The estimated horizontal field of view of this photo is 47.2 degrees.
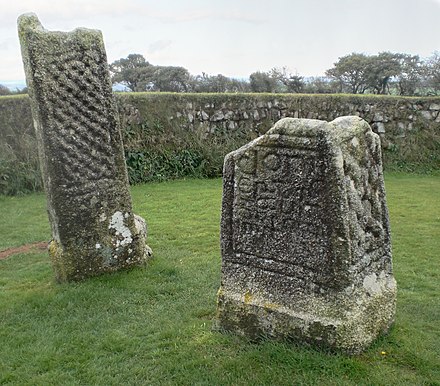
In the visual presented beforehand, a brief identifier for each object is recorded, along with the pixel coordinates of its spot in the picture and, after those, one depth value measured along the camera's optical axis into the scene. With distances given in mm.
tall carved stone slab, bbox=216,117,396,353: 3814
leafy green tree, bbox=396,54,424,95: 22938
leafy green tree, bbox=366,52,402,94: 23891
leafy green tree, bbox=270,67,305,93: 22453
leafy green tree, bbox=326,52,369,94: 24375
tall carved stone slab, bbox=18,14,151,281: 5551
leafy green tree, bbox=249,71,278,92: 22002
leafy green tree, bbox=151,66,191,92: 22375
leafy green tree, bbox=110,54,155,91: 23156
